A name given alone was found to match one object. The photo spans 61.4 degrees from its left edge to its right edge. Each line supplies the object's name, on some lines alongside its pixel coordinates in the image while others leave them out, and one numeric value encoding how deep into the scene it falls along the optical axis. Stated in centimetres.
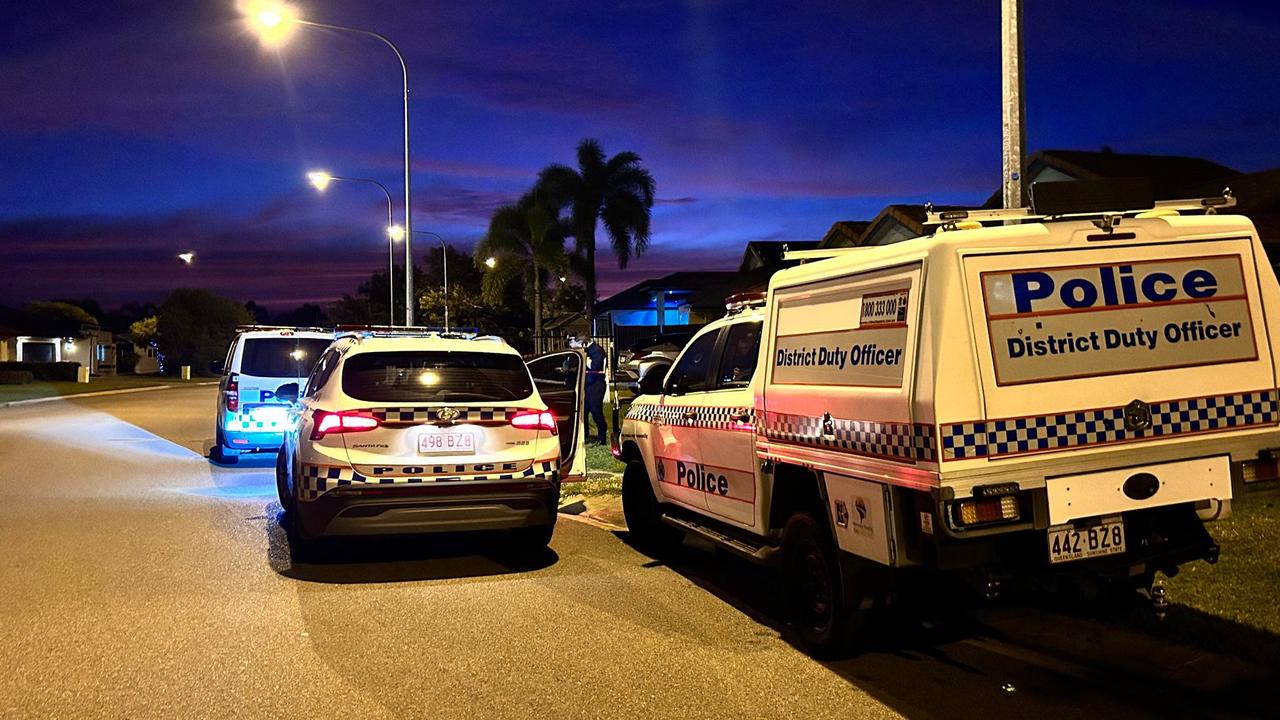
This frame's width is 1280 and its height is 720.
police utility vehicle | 490
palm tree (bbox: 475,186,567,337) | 3703
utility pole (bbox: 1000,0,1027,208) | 905
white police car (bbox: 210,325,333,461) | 1388
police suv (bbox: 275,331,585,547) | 755
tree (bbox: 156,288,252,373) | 7338
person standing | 1547
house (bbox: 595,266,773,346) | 4056
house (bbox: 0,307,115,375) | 6631
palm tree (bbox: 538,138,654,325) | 3538
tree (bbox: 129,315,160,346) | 8419
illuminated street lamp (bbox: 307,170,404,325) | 3203
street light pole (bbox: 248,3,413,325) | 1795
